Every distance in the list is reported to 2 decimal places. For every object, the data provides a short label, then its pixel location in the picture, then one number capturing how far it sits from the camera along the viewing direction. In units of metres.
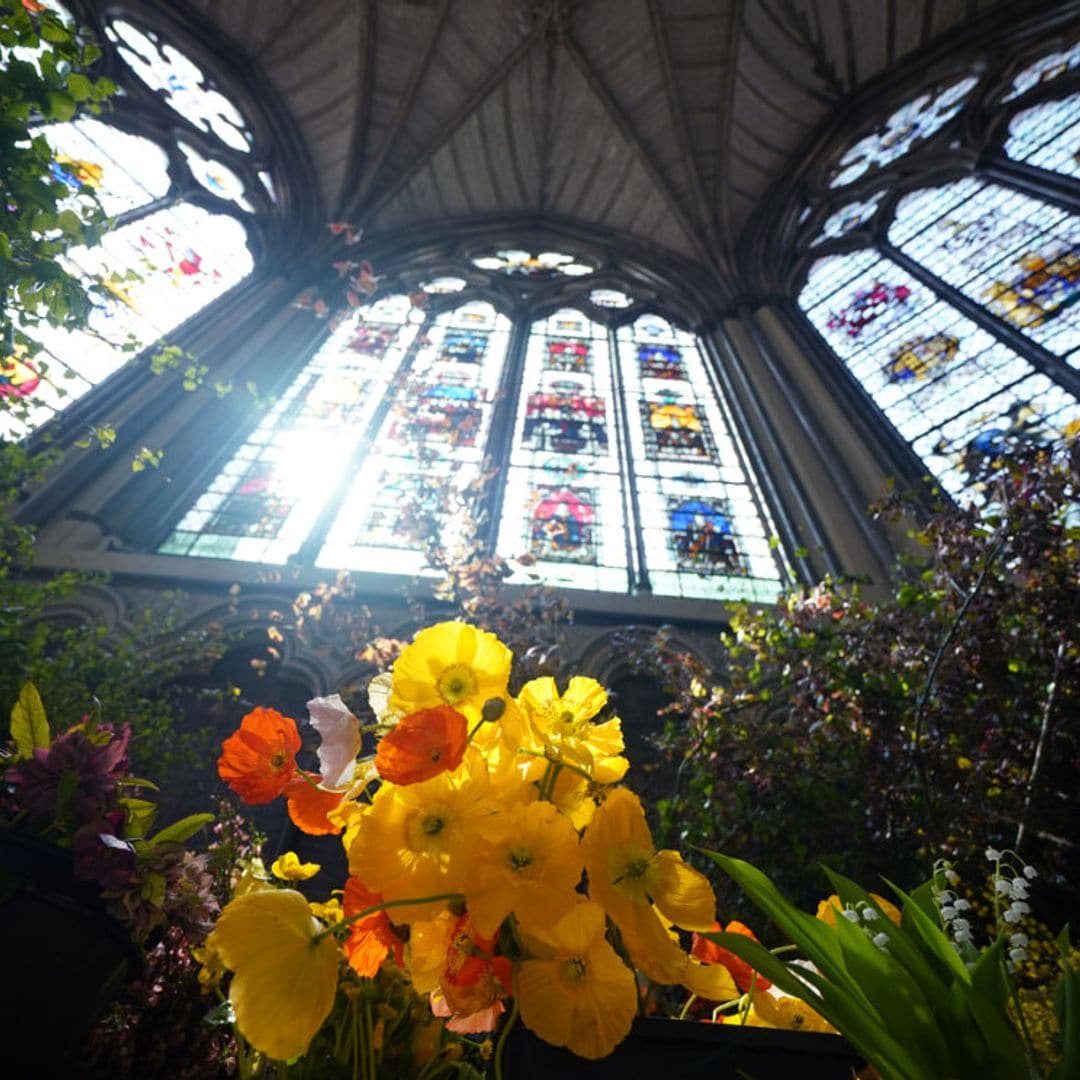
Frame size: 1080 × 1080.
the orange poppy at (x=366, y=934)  0.57
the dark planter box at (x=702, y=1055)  0.54
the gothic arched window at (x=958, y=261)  5.49
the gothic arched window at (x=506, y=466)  5.07
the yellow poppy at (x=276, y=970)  0.42
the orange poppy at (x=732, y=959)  0.71
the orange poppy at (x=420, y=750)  0.49
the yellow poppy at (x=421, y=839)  0.52
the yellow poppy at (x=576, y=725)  0.63
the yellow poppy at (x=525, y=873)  0.50
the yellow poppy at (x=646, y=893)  0.54
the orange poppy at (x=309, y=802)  0.58
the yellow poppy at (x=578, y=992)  0.50
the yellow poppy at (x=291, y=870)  0.88
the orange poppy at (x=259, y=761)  0.59
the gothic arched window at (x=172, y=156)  7.06
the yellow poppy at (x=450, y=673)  0.62
